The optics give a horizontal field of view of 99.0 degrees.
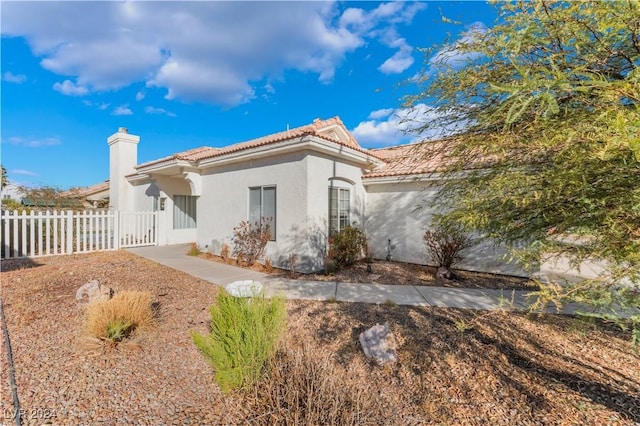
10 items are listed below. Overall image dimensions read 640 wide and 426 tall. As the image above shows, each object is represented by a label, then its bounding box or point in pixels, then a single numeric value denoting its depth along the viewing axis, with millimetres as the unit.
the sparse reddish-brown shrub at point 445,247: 8953
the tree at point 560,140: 1948
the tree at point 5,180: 18397
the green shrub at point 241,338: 2967
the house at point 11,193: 16984
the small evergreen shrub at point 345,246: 9945
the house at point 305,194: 9367
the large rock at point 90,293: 5734
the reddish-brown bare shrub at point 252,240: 10086
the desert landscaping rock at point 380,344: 3998
